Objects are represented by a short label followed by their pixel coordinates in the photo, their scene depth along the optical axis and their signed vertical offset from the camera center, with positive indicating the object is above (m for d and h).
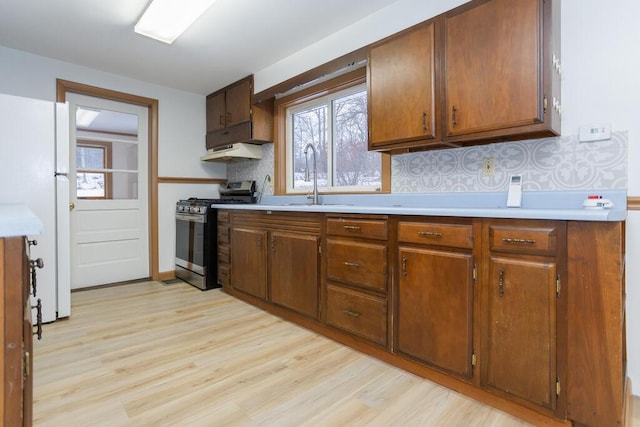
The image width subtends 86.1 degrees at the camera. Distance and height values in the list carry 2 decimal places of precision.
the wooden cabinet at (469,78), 1.66 +0.73
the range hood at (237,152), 3.76 +0.67
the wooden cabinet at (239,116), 3.62 +1.05
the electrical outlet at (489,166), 2.08 +0.27
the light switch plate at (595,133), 1.69 +0.39
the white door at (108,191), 3.59 +0.22
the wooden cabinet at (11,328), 0.72 -0.25
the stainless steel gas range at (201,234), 3.57 -0.25
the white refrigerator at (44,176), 2.37 +0.25
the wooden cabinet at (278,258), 2.45 -0.38
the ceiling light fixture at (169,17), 2.26 +1.38
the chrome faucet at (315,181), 3.05 +0.27
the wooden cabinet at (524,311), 1.39 -0.43
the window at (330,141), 2.91 +0.68
